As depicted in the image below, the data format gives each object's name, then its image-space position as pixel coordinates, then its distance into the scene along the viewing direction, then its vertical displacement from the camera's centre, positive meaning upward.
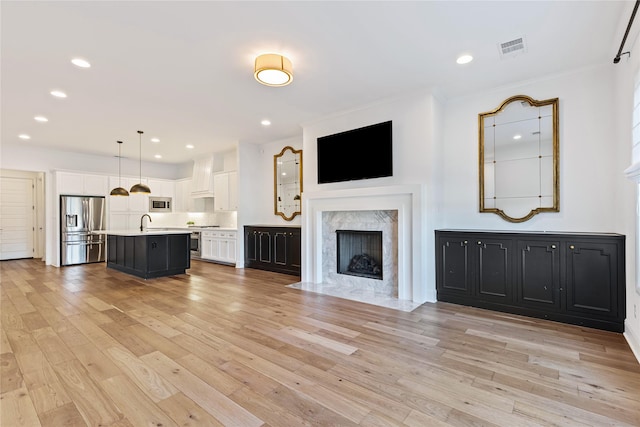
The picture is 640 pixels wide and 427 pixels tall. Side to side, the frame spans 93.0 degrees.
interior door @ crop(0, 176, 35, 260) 8.23 +0.00
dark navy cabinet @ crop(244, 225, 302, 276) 6.16 -0.70
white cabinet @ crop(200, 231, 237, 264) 7.32 -0.76
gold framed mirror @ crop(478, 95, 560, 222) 3.84 +0.73
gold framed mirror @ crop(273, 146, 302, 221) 6.64 +0.75
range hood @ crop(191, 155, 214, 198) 8.41 +1.11
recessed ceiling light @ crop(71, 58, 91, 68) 3.37 +1.75
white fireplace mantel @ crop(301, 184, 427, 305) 4.17 +0.08
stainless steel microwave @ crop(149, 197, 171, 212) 9.13 +0.38
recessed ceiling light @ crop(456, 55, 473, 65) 3.36 +1.74
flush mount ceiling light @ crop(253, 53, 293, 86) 3.10 +1.50
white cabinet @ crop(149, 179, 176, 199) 9.20 +0.90
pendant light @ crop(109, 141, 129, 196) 6.83 +0.56
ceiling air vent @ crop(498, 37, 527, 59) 3.08 +1.74
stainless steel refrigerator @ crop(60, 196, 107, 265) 7.48 -0.28
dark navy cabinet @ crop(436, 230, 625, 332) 3.14 -0.71
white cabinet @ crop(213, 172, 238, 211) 7.62 +0.65
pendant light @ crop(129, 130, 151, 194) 6.34 +0.58
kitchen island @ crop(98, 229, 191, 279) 5.88 -0.74
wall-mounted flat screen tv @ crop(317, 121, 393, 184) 4.60 +0.98
